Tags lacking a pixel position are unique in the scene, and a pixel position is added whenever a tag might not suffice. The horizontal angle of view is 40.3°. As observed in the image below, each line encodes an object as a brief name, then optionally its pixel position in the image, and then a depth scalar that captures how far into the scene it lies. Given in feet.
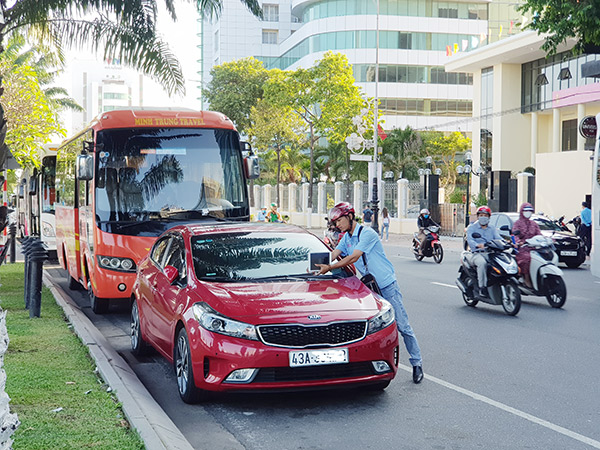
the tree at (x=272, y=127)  190.80
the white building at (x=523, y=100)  139.44
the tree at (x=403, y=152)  193.47
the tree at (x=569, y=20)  56.08
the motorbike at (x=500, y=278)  40.50
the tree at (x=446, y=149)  214.28
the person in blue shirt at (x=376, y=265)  24.84
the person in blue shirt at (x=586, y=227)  82.58
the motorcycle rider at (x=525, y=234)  44.88
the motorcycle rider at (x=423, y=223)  78.00
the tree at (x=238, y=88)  205.67
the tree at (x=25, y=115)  72.02
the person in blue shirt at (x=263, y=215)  95.04
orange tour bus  38.83
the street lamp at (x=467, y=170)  124.36
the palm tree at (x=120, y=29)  50.06
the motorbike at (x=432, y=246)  78.18
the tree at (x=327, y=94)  166.61
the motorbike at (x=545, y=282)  43.96
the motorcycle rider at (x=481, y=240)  41.96
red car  21.18
